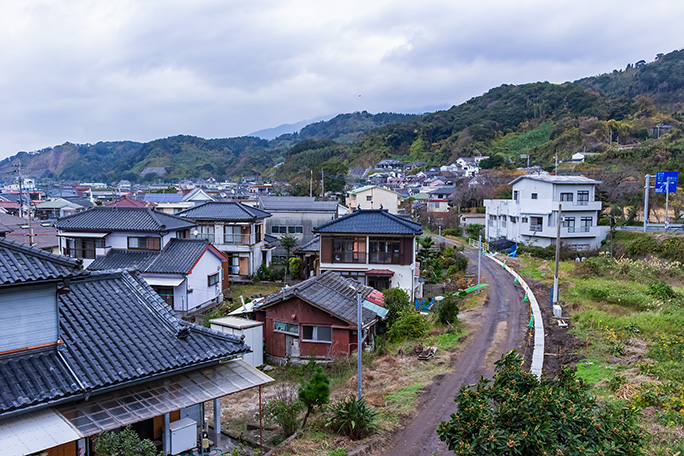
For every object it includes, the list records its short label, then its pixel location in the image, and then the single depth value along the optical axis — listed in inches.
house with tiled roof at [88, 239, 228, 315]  974.4
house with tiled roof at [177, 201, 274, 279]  1321.4
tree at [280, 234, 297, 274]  1402.6
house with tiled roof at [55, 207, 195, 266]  1049.5
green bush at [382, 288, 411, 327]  773.9
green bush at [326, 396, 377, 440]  396.5
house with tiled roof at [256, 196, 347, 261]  1609.3
